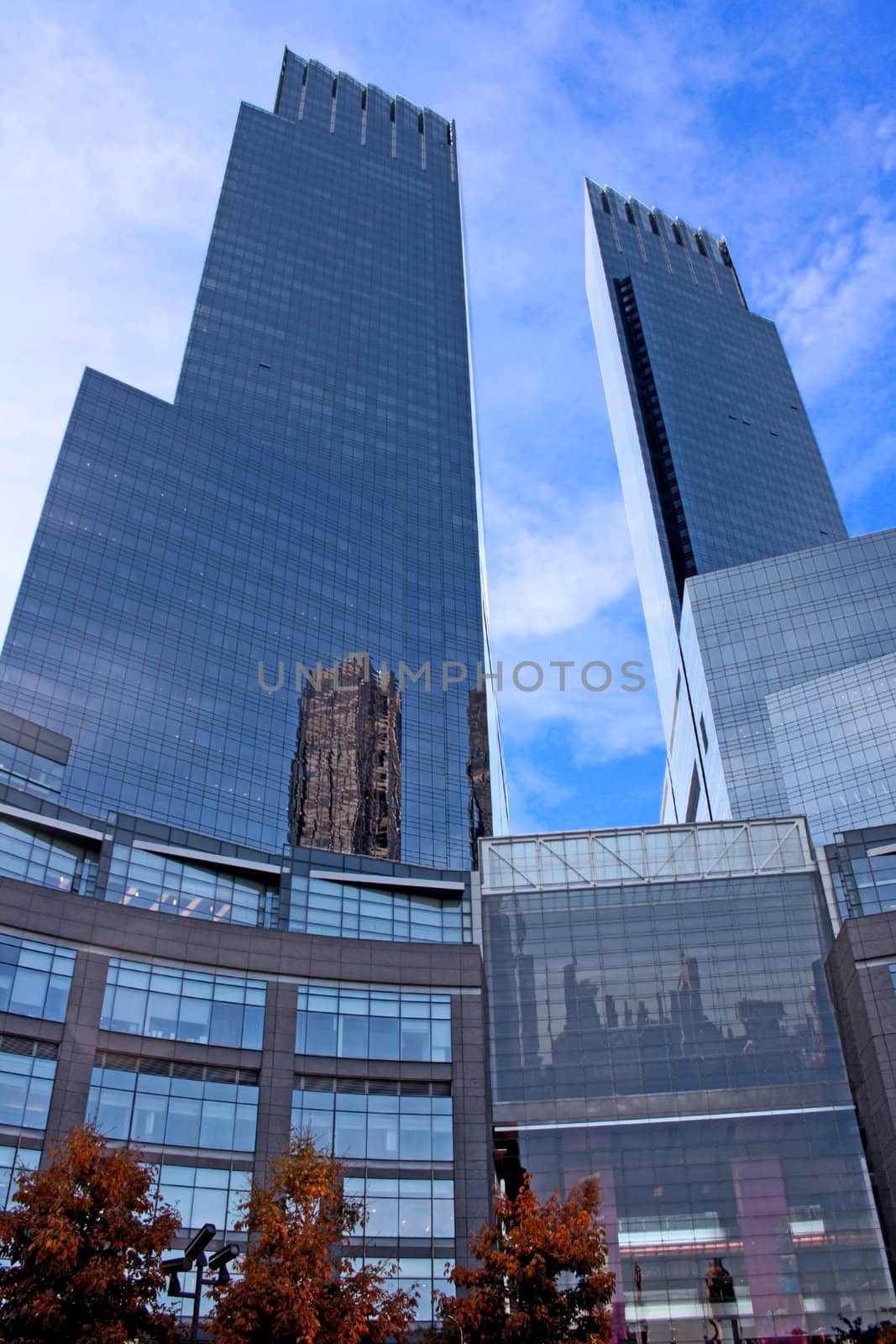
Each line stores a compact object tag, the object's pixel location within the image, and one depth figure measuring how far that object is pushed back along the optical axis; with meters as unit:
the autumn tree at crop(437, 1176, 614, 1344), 36.34
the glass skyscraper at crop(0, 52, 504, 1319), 55.59
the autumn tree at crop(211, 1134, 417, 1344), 33.31
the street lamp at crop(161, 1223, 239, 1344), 30.38
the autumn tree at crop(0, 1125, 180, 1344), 31.50
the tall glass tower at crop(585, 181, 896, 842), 116.56
